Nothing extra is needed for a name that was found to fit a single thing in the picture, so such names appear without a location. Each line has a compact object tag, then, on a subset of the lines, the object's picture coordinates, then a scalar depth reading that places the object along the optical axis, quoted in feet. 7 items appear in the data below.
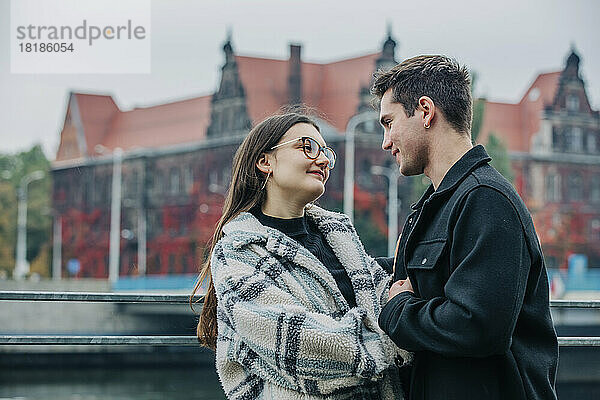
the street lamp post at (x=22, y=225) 146.61
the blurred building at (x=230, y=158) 150.00
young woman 6.89
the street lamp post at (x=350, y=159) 144.56
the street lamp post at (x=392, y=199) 143.13
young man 6.26
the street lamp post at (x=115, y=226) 153.17
